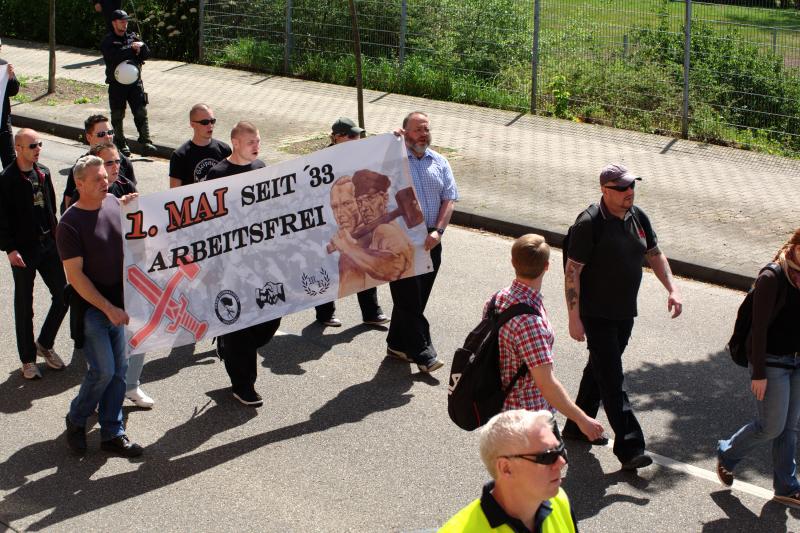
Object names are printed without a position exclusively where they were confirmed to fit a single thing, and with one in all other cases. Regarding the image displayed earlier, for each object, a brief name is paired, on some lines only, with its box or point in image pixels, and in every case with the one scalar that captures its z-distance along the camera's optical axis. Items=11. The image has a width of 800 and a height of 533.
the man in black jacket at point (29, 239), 7.73
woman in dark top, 5.94
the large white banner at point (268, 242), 7.05
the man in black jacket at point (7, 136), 11.94
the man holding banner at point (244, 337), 7.46
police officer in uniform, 14.86
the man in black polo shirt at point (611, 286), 6.39
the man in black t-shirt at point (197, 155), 8.48
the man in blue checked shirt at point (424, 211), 7.97
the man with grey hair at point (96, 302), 6.55
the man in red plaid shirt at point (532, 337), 5.27
